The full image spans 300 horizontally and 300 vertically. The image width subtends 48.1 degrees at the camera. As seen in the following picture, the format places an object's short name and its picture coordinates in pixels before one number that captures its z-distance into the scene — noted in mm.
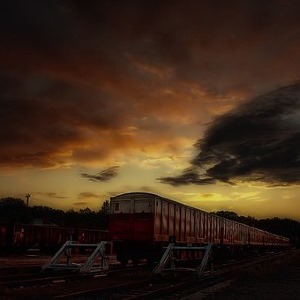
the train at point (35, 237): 23296
